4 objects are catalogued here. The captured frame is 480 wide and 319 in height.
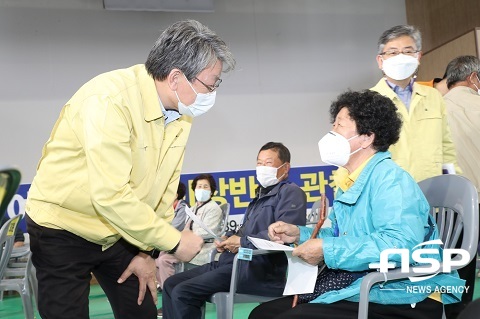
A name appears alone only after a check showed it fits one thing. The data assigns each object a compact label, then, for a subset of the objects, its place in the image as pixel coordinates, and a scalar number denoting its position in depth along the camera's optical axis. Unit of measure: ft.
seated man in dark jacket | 9.39
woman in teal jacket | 5.93
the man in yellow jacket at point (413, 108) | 9.21
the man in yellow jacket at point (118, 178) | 5.68
